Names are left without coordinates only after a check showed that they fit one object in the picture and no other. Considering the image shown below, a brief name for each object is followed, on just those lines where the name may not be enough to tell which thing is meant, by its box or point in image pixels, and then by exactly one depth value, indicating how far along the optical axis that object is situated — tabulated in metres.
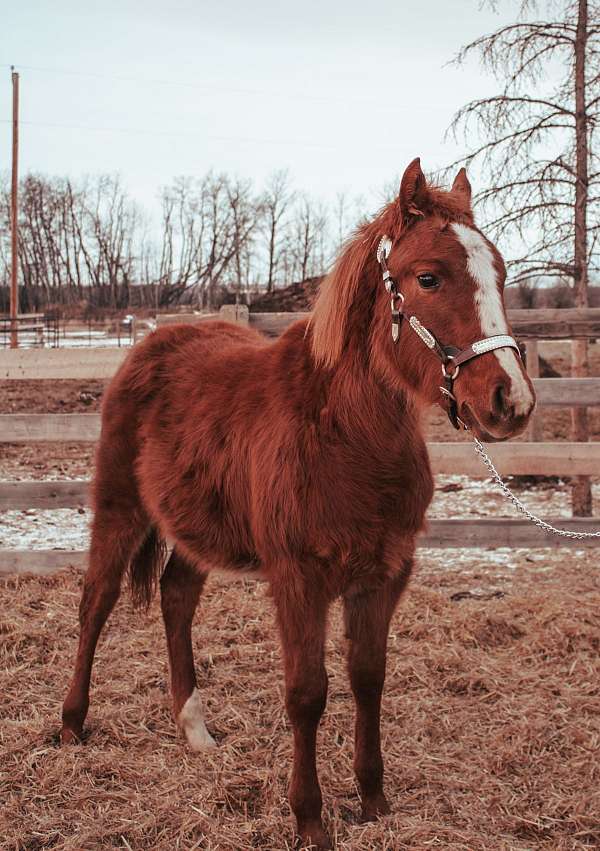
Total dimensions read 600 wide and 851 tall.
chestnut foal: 2.14
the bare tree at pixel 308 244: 49.56
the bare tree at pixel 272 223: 49.59
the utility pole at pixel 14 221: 20.52
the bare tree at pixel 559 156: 6.81
